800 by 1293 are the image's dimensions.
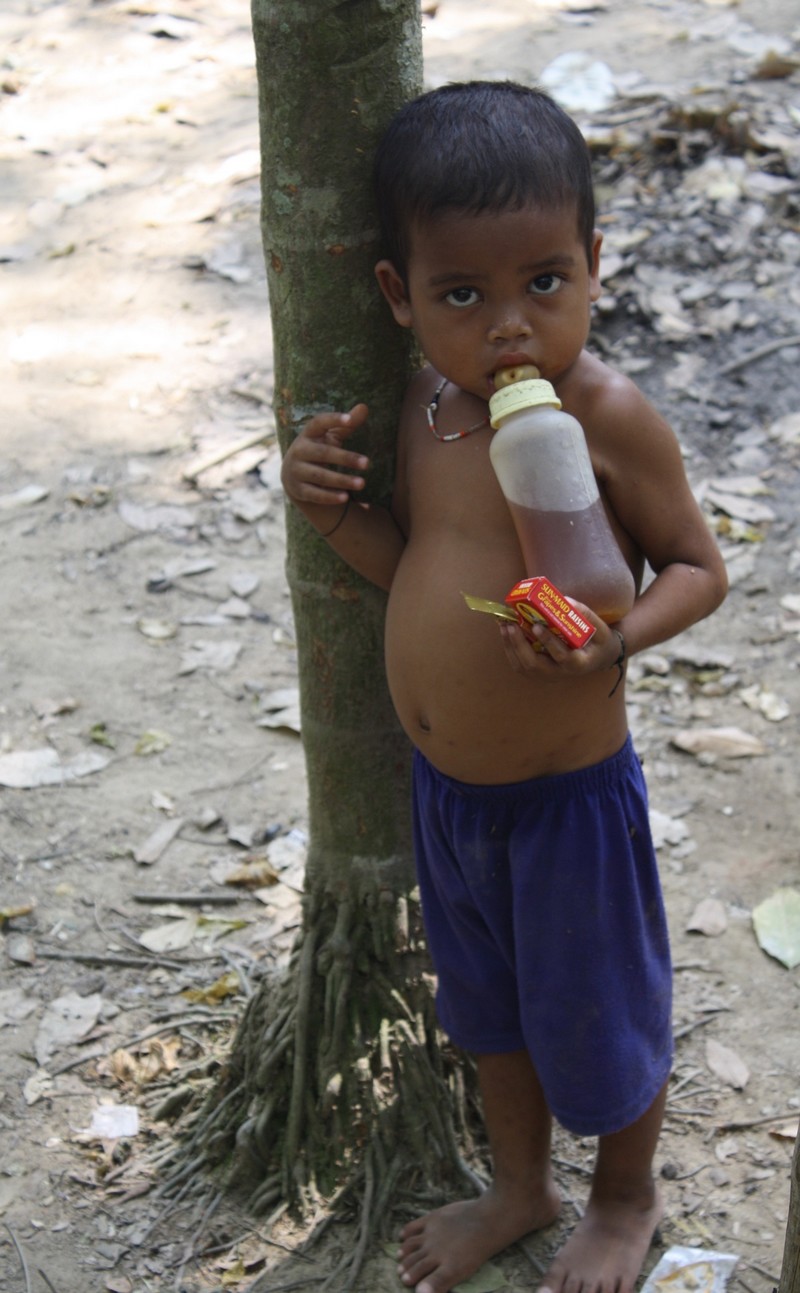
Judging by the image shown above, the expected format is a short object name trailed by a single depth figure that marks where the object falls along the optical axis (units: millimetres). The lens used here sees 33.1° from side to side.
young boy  1854
